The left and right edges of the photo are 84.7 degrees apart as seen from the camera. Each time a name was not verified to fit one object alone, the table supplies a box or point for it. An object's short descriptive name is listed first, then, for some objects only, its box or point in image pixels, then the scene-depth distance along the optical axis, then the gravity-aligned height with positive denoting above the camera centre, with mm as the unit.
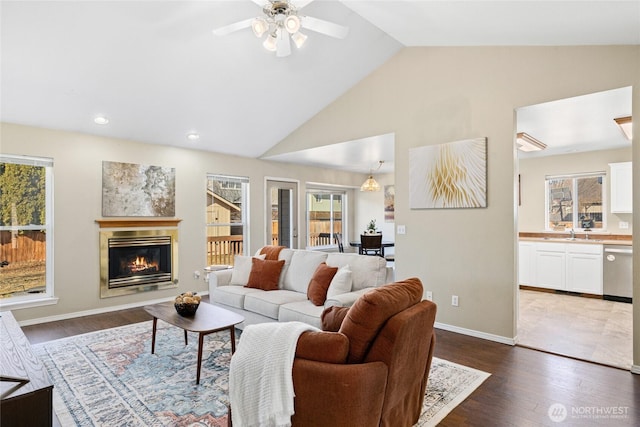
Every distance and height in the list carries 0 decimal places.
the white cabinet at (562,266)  5254 -815
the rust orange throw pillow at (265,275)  3969 -666
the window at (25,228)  4164 -125
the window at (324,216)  8219 +5
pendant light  7223 +622
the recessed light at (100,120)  4274 +1202
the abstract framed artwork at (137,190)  4797 +394
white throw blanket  1593 -757
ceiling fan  2469 +1441
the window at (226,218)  6020 -18
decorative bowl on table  3043 -762
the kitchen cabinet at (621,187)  5289 +414
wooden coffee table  2670 -854
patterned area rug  2260 -1267
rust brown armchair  1568 -691
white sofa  3223 -726
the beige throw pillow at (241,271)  4195 -654
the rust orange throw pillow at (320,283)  3365 -659
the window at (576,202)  5758 +220
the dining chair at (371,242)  6949 -517
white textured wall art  3688 +450
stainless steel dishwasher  5004 -846
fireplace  4793 -631
